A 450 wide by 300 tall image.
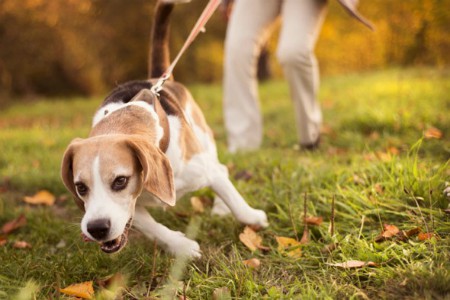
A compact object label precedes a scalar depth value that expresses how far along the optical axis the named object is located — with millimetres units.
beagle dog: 2145
